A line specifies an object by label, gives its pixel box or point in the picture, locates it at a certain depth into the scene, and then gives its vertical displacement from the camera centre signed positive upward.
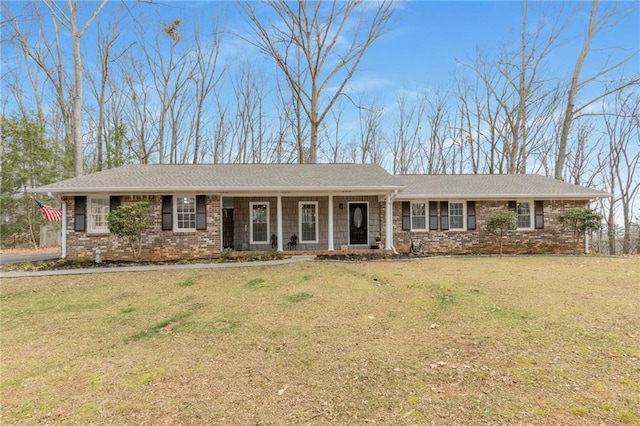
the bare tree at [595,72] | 17.03 +8.64
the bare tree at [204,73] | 23.70 +11.67
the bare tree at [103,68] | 20.11 +10.56
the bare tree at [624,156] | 21.69 +4.62
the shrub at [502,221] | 11.98 -0.01
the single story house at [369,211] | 12.12 +0.46
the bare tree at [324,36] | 17.38 +10.62
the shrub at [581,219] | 12.00 +0.04
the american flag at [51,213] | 11.55 +0.42
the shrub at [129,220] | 10.19 +0.12
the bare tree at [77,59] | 15.45 +8.28
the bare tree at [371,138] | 27.30 +7.35
